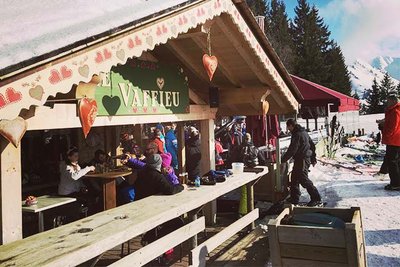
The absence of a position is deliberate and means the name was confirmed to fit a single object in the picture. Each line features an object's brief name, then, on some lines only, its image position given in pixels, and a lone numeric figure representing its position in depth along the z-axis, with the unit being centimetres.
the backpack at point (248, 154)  868
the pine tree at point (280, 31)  4653
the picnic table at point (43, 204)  479
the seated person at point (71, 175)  582
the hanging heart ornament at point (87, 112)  369
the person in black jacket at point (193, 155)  798
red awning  1026
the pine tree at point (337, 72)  4653
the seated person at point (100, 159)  741
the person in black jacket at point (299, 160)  810
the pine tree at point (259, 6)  5266
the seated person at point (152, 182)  529
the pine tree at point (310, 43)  4497
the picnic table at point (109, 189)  612
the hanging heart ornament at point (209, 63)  522
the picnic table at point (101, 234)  300
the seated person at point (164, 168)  655
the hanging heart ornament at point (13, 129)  271
